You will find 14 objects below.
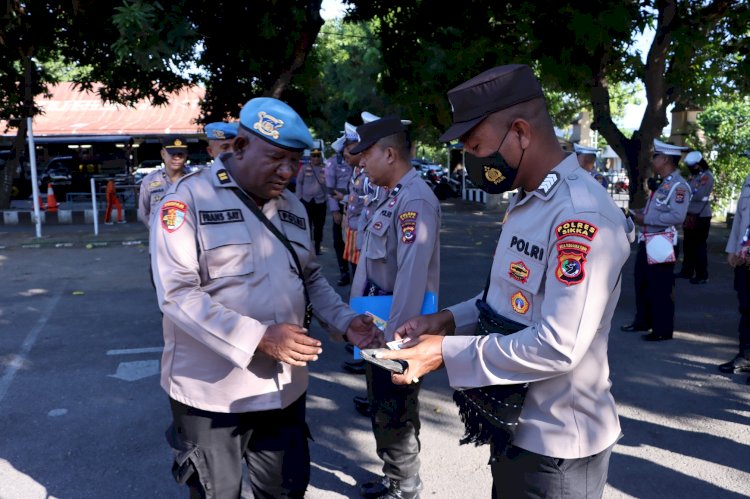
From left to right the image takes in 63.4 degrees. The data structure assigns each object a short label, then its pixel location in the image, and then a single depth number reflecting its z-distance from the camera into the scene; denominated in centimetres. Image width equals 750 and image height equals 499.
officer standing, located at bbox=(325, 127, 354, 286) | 878
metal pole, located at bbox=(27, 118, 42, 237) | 1247
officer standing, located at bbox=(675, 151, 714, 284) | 884
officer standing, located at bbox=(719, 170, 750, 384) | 506
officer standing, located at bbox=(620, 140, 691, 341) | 582
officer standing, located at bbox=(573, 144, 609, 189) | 865
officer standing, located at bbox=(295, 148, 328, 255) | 1080
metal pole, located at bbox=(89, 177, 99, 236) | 1395
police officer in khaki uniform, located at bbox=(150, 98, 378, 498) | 209
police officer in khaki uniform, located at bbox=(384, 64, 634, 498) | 160
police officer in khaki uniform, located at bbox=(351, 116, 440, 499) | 311
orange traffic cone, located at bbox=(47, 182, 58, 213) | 1728
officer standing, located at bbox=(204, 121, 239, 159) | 625
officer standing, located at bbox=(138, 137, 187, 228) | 611
